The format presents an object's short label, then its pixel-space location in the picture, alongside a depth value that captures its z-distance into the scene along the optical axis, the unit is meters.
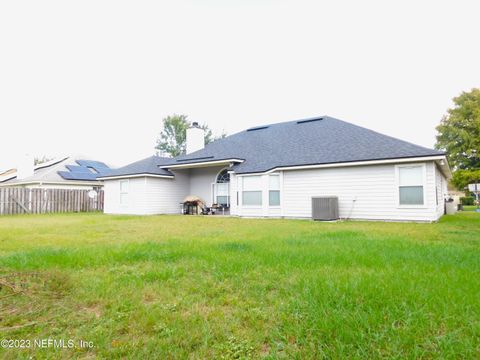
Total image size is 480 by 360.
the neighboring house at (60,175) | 22.20
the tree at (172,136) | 42.56
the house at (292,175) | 10.51
